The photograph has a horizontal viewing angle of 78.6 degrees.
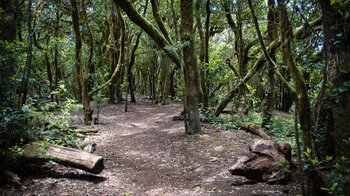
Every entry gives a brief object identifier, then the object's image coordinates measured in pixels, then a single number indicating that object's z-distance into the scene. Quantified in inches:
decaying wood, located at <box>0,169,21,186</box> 151.7
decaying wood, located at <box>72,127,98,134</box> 321.1
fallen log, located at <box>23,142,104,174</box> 166.7
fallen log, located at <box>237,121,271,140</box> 291.4
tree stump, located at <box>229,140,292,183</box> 149.6
